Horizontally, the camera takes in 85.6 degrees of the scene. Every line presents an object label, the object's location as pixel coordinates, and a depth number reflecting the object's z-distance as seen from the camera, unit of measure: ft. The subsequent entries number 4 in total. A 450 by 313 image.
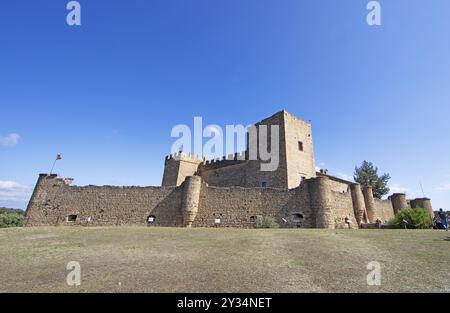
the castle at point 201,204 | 62.49
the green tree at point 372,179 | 127.54
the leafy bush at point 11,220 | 68.28
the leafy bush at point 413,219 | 60.18
